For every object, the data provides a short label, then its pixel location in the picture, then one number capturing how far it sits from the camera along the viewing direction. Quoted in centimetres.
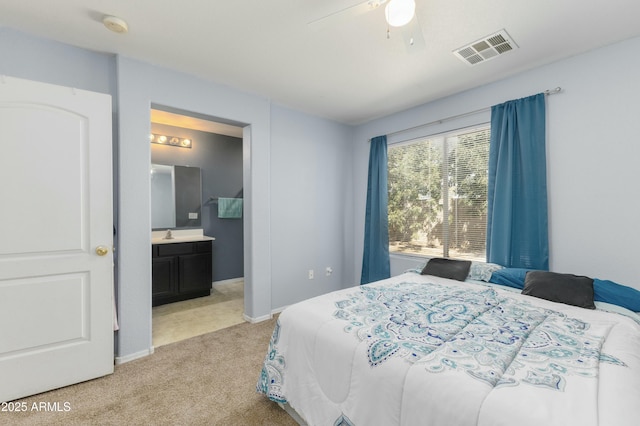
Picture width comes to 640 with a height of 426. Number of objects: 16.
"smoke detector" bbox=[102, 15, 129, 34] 189
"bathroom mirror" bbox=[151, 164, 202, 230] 429
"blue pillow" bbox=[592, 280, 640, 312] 193
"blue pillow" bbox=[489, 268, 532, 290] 238
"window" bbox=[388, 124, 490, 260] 302
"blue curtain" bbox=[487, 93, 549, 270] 252
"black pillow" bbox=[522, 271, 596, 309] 197
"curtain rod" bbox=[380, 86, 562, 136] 246
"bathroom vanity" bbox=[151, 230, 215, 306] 375
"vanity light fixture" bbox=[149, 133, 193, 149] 422
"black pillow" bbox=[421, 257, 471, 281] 266
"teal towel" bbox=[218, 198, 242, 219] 483
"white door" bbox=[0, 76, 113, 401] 188
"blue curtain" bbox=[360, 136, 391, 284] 380
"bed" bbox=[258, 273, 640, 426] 96
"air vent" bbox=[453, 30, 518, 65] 213
